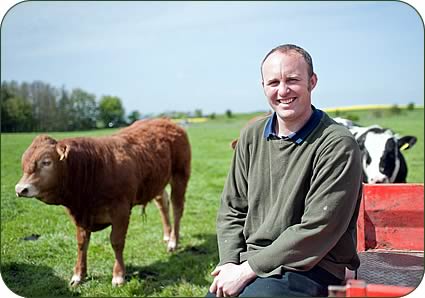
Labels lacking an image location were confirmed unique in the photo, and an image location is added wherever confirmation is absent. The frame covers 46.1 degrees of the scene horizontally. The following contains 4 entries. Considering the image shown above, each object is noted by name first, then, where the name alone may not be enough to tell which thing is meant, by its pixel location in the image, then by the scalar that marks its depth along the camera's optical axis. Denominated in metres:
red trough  2.86
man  1.79
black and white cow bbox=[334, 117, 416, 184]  5.33
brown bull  4.04
